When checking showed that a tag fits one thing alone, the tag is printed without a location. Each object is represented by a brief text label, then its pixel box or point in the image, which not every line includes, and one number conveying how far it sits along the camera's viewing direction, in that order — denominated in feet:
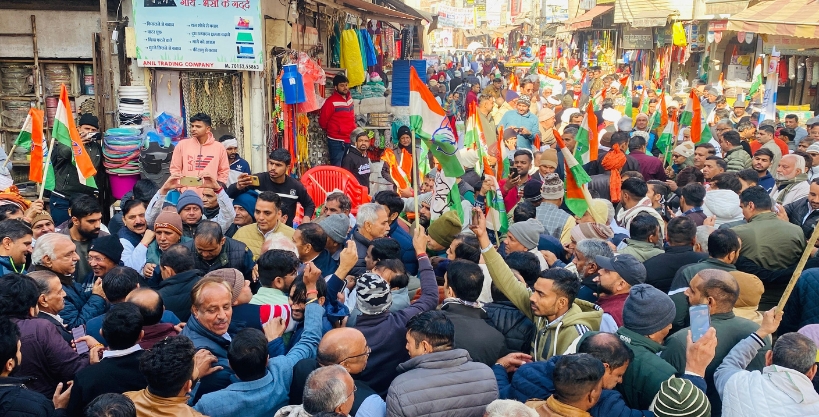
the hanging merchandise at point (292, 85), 33.47
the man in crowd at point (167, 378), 11.00
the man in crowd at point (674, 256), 18.03
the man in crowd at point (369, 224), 19.55
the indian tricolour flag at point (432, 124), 21.40
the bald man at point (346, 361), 12.17
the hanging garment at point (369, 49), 46.44
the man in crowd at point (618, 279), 15.60
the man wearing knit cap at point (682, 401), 10.76
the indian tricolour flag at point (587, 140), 29.40
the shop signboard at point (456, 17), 136.63
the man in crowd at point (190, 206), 20.12
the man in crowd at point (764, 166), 27.73
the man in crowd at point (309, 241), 17.99
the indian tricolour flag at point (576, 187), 22.61
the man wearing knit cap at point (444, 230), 20.89
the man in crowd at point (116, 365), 11.95
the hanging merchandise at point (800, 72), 65.46
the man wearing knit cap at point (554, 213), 22.27
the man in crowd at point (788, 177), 25.98
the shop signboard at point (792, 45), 61.87
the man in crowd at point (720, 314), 13.87
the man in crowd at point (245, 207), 22.87
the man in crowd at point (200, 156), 25.86
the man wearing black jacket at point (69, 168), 25.82
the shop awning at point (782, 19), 53.06
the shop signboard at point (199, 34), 30.35
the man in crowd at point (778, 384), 11.14
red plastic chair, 27.89
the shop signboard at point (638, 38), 86.94
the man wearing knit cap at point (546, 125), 38.47
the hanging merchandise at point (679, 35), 75.41
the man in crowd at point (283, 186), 23.82
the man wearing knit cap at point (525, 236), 19.25
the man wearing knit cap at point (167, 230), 18.65
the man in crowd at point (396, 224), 20.22
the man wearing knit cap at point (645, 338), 12.55
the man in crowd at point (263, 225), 20.06
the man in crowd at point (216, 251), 17.75
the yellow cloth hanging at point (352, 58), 43.11
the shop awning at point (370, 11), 39.40
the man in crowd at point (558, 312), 14.29
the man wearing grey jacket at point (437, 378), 11.88
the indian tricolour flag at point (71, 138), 23.54
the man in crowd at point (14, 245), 16.99
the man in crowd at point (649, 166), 30.53
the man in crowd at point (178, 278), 15.64
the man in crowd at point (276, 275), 15.30
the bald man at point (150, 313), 13.23
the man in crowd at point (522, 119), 37.42
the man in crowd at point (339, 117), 38.01
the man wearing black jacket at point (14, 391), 10.69
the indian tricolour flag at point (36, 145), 23.82
